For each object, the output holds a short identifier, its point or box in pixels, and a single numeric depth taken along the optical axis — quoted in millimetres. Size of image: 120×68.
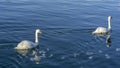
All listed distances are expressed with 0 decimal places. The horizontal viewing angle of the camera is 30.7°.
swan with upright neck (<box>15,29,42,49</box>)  18345
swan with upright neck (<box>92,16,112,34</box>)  22050
